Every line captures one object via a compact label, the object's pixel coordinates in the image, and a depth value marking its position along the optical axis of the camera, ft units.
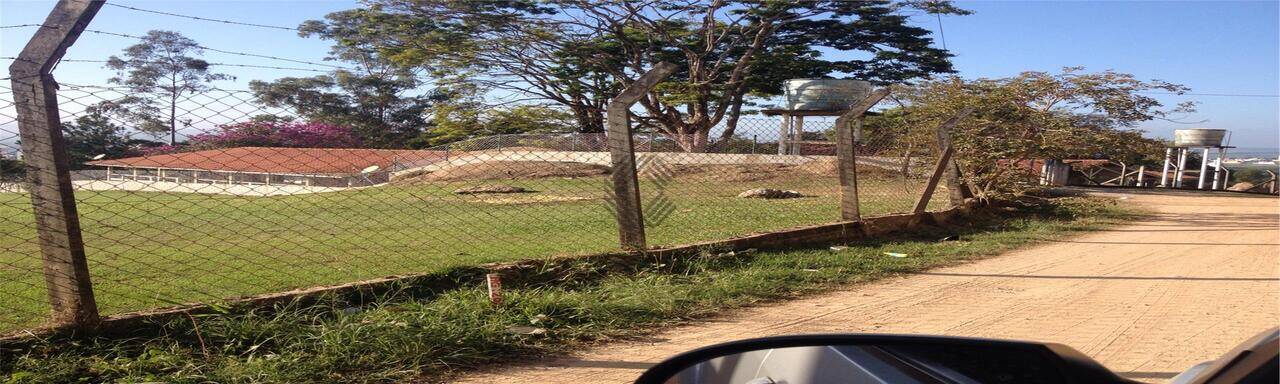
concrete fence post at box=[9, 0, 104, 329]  11.87
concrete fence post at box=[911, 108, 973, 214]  30.04
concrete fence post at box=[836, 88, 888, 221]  25.71
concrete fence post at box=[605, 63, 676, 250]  19.34
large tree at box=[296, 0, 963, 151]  81.05
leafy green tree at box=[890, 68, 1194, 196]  36.83
